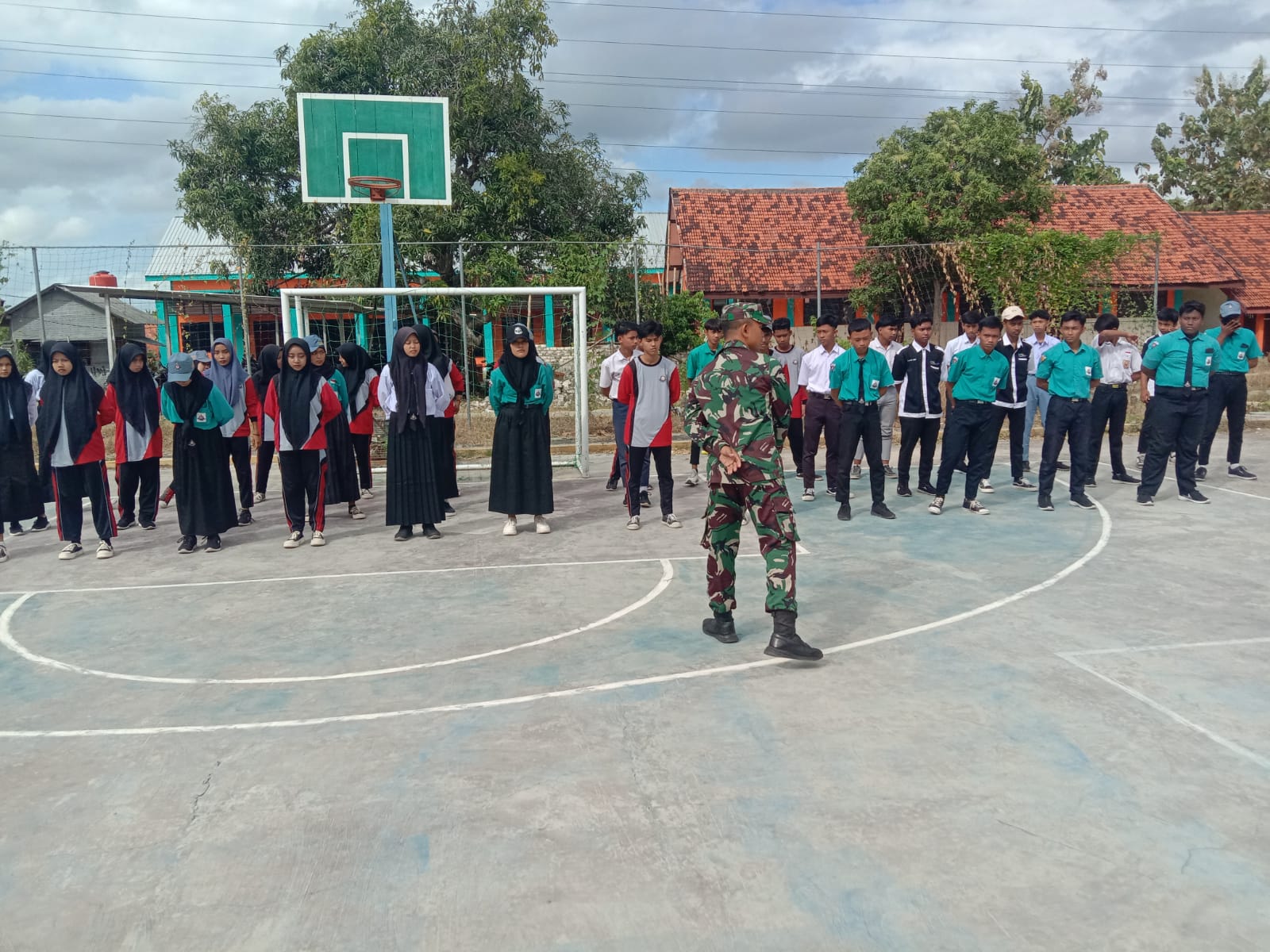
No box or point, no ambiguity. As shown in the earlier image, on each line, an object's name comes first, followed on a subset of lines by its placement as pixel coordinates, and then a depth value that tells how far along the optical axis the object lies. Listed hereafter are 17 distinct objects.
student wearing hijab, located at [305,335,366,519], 10.28
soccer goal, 16.88
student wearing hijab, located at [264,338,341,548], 9.14
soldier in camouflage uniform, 5.61
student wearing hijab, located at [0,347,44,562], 9.55
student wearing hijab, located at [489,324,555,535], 9.38
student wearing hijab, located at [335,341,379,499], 11.09
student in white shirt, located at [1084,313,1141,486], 11.30
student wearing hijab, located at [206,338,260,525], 10.38
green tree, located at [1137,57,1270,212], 39.56
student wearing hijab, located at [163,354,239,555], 8.92
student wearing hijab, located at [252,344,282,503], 10.06
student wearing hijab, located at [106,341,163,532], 9.45
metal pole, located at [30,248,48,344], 14.50
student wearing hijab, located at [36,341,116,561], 8.88
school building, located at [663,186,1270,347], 25.86
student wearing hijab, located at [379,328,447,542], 9.28
